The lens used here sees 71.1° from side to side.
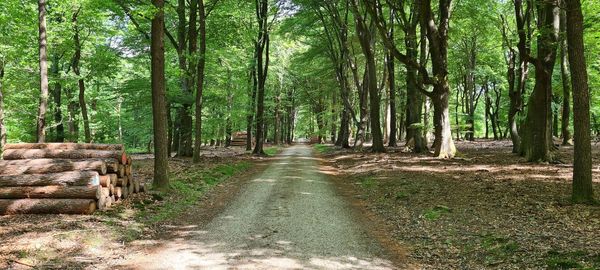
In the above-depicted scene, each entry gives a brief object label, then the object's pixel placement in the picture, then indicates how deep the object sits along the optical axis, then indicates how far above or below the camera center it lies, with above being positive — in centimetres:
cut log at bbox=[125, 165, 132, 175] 1039 -82
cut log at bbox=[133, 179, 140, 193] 1095 -128
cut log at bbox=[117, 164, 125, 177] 1002 -81
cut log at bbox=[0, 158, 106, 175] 917 -65
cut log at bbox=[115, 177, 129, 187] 1002 -108
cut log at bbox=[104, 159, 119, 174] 955 -64
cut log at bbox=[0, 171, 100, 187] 871 -88
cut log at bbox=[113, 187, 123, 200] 979 -130
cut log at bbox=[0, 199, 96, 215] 832 -139
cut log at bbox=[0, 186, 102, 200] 854 -114
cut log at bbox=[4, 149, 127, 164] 1002 -41
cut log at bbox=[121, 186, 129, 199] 1010 -134
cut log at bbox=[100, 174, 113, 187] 919 -96
